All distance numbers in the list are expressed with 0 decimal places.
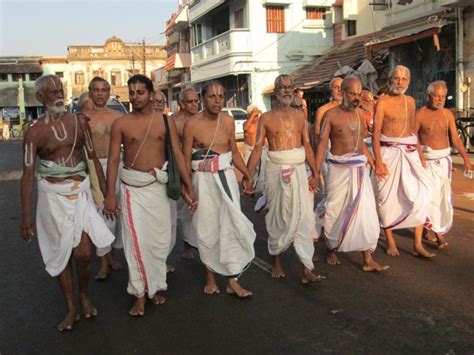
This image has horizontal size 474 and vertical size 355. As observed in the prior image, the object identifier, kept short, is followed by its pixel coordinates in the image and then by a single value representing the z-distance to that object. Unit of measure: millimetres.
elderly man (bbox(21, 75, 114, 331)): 4117
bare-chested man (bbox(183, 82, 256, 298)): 4773
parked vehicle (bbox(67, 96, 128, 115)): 16797
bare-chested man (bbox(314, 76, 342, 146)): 7219
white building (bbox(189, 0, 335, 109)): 24875
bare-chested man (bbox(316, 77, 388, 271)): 5273
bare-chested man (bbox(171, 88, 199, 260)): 5828
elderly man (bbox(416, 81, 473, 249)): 5992
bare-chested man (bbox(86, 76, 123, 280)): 5793
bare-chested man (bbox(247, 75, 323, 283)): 5055
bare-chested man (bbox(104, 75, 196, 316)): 4438
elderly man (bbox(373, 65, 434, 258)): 5699
